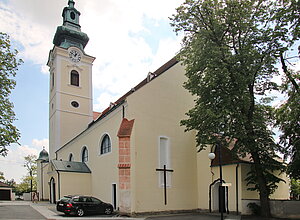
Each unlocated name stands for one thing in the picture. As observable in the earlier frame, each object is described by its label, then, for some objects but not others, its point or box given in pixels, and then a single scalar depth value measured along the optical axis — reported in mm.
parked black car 18859
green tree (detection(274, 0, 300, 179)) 14978
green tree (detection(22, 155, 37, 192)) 64812
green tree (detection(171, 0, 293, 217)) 17484
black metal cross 21750
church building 20422
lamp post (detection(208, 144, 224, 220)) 15867
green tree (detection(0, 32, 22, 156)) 14242
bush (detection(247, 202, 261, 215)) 19109
